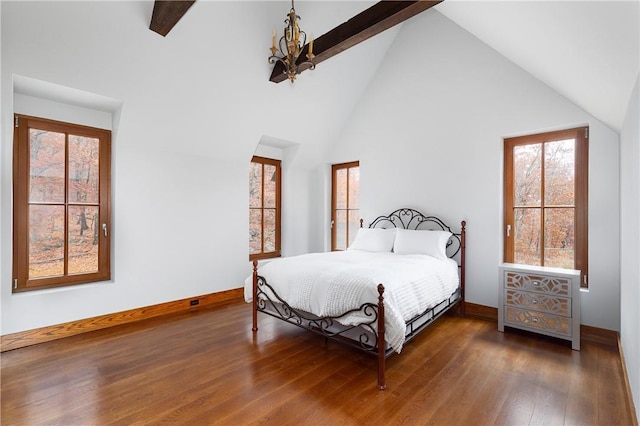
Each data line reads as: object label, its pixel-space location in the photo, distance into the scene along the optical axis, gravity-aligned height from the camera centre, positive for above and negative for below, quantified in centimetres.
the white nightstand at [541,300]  258 -78
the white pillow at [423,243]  332 -33
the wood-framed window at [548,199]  292 +15
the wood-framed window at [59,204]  274 +9
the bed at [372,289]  214 -62
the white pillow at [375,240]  376 -33
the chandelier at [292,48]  210 +117
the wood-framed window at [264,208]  461 +8
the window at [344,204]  482 +15
